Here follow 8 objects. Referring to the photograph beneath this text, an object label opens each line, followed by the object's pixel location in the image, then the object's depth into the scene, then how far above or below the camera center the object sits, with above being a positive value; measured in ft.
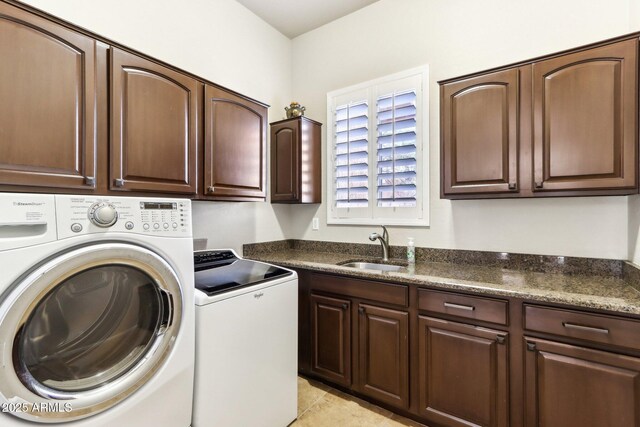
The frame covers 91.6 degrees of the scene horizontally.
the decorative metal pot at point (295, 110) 9.29 +3.11
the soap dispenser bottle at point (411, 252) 7.80 -0.98
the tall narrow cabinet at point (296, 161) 8.97 +1.58
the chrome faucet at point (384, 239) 8.11 -0.69
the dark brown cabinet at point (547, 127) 5.05 +1.55
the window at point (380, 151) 8.05 +1.73
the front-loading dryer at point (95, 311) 3.15 -1.17
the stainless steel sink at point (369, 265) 7.96 -1.38
